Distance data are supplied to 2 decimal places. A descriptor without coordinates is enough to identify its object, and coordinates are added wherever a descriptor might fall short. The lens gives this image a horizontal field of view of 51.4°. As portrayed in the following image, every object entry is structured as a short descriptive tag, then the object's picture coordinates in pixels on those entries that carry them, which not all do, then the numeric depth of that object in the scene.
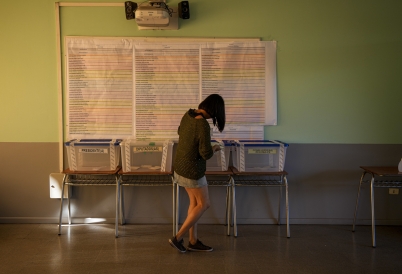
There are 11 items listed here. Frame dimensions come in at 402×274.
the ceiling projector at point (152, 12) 3.93
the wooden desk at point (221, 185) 3.99
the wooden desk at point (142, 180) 4.11
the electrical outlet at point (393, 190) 4.42
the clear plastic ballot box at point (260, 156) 4.02
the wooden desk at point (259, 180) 4.02
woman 3.34
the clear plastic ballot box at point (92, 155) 3.98
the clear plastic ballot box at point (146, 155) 3.95
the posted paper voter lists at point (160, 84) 4.26
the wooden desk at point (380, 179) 3.83
